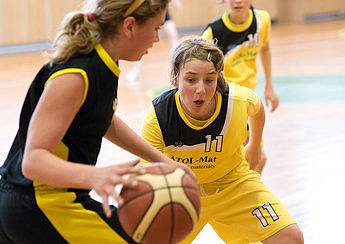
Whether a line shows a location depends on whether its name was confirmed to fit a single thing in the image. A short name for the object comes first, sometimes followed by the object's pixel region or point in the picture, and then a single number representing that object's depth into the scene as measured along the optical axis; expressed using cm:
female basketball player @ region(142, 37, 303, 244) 798
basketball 555
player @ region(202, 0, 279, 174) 1265
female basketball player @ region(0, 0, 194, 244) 568
